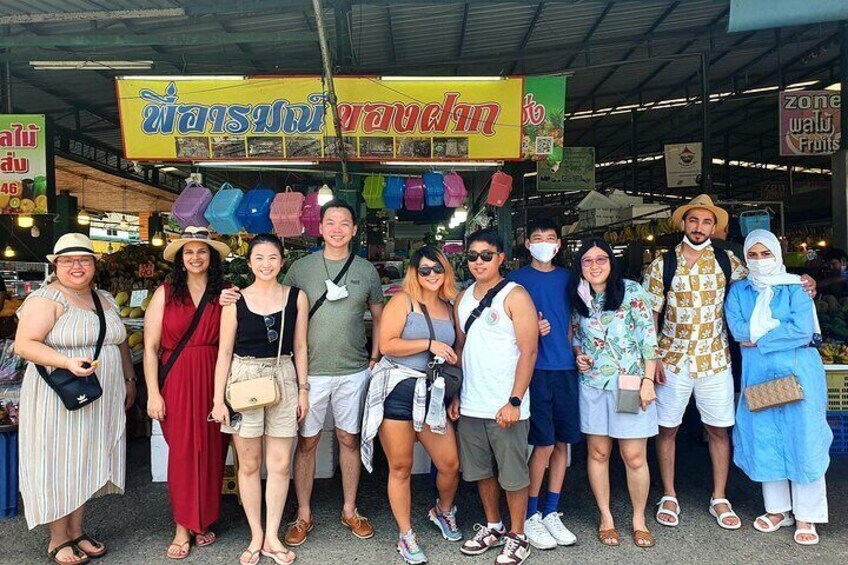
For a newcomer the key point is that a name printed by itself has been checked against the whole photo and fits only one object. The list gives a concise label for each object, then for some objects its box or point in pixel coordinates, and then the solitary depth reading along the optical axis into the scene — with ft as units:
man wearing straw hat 11.30
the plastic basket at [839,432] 13.98
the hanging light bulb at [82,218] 45.52
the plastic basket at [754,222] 21.39
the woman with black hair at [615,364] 10.51
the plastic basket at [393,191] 17.78
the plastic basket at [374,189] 17.75
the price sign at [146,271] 20.47
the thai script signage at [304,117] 16.94
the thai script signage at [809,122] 26.43
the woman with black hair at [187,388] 10.50
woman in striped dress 9.84
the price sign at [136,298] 18.28
